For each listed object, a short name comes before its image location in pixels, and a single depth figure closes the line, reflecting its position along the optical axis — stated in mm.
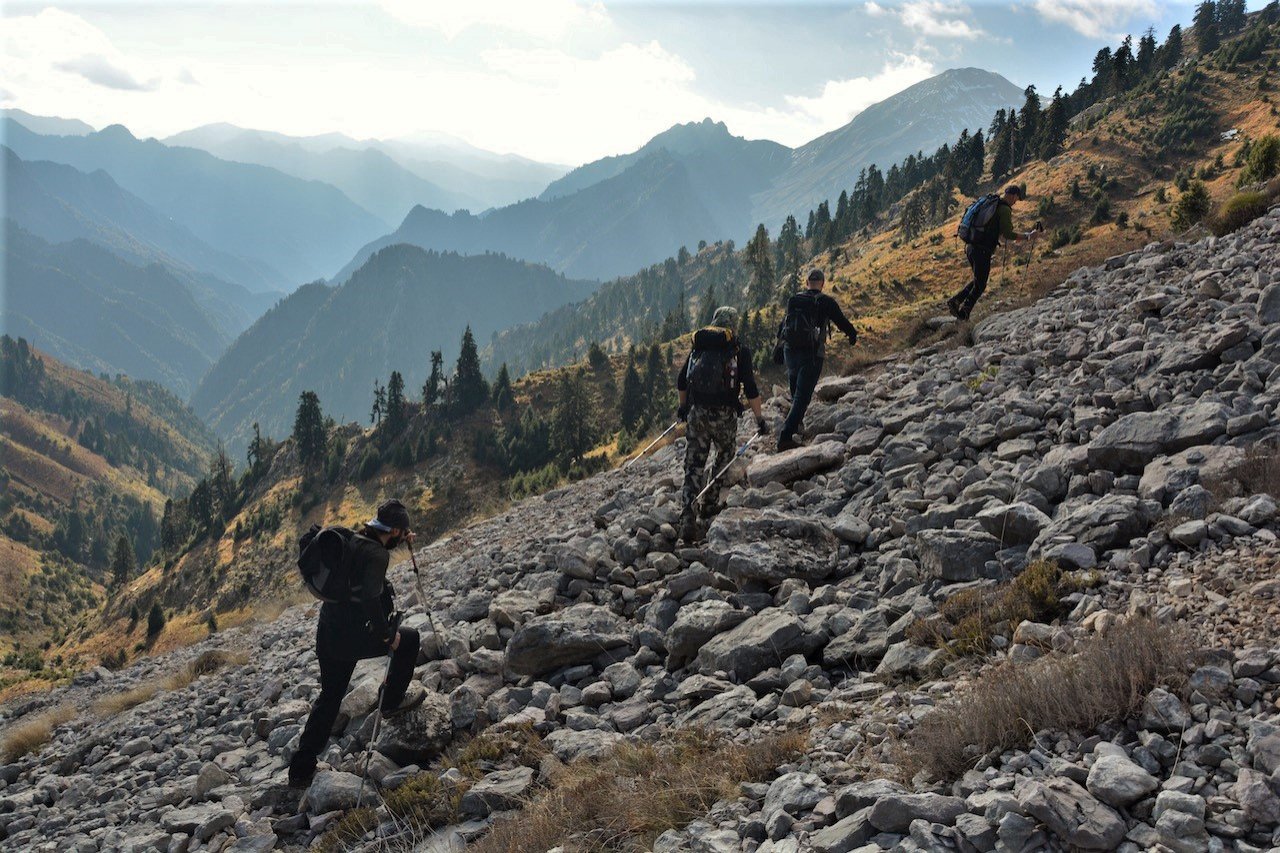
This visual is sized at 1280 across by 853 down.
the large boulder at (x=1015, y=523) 6543
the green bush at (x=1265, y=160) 22938
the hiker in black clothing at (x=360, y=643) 7754
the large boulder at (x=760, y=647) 6656
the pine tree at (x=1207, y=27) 142875
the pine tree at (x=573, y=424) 93375
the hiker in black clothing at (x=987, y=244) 15609
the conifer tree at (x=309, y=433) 135125
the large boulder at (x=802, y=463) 11152
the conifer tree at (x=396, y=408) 129875
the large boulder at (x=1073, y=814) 3100
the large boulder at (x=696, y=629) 7418
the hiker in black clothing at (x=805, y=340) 12719
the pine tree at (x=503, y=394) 125550
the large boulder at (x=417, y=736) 7496
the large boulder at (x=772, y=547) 8062
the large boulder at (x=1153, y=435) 6809
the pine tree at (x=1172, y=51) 134875
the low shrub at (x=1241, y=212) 14352
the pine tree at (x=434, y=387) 132250
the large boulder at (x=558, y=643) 8281
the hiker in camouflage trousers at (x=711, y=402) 10773
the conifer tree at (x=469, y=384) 126625
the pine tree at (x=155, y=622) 85125
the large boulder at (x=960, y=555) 6527
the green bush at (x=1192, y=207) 24483
